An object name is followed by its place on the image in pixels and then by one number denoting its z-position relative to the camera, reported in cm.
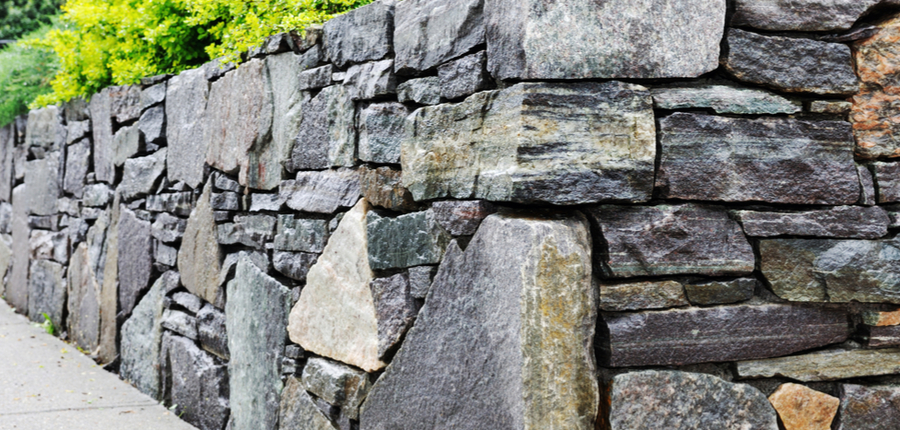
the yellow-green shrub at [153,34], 363
